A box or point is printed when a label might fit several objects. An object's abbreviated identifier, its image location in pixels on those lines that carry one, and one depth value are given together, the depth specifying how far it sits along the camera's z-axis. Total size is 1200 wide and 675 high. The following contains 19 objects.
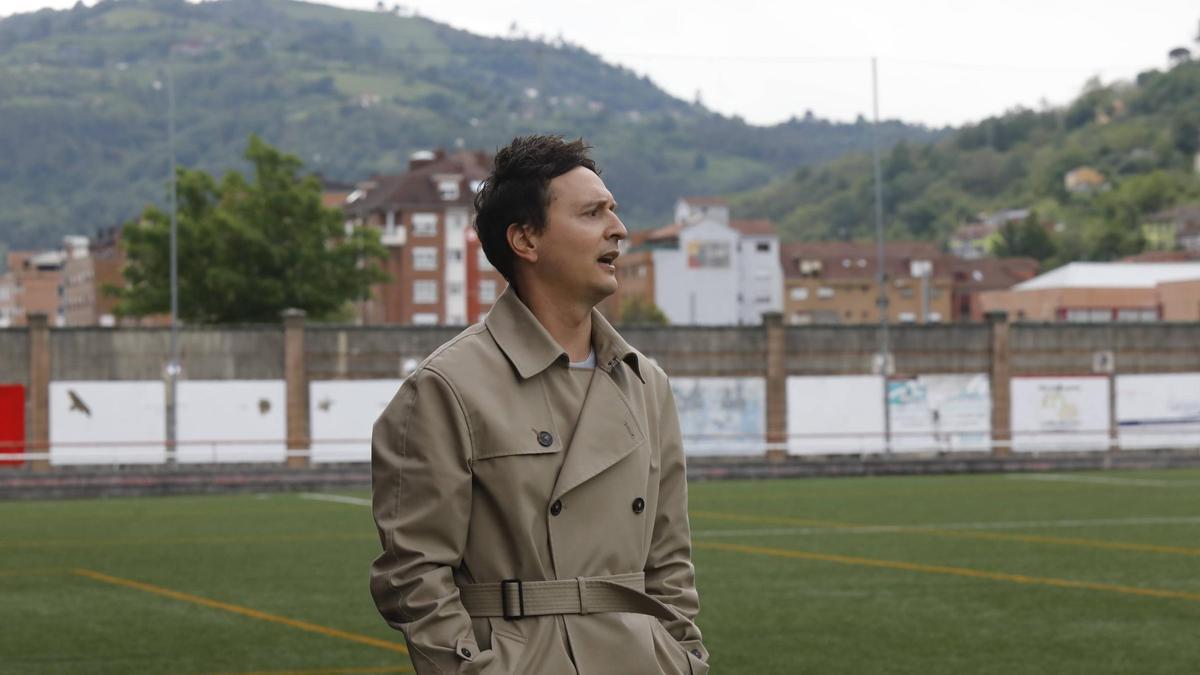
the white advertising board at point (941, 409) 54.81
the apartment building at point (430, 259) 126.19
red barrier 49.78
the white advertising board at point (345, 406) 51.62
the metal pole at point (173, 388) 50.44
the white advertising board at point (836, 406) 55.19
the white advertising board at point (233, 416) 50.62
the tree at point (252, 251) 79.94
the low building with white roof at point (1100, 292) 104.12
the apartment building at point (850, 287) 163.25
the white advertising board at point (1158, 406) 55.69
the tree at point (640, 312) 131.12
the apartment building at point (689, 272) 143.62
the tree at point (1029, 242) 186.12
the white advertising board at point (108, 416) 50.09
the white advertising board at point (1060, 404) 55.81
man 4.35
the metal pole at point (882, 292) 54.59
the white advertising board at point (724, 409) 54.22
